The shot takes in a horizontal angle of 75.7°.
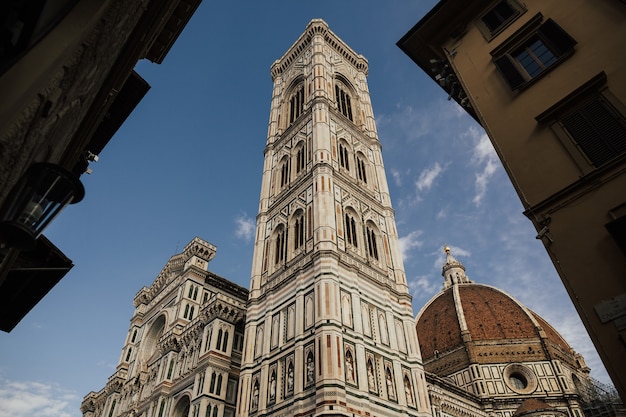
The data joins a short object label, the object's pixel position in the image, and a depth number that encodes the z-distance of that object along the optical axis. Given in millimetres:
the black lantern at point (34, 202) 3156
